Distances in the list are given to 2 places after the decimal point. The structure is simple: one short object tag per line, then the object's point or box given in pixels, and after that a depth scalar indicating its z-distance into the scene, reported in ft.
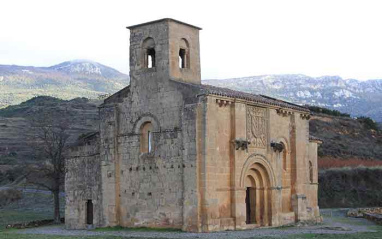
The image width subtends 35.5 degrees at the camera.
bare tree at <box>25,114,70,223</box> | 112.16
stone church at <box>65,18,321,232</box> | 82.89
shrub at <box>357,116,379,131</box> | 268.29
